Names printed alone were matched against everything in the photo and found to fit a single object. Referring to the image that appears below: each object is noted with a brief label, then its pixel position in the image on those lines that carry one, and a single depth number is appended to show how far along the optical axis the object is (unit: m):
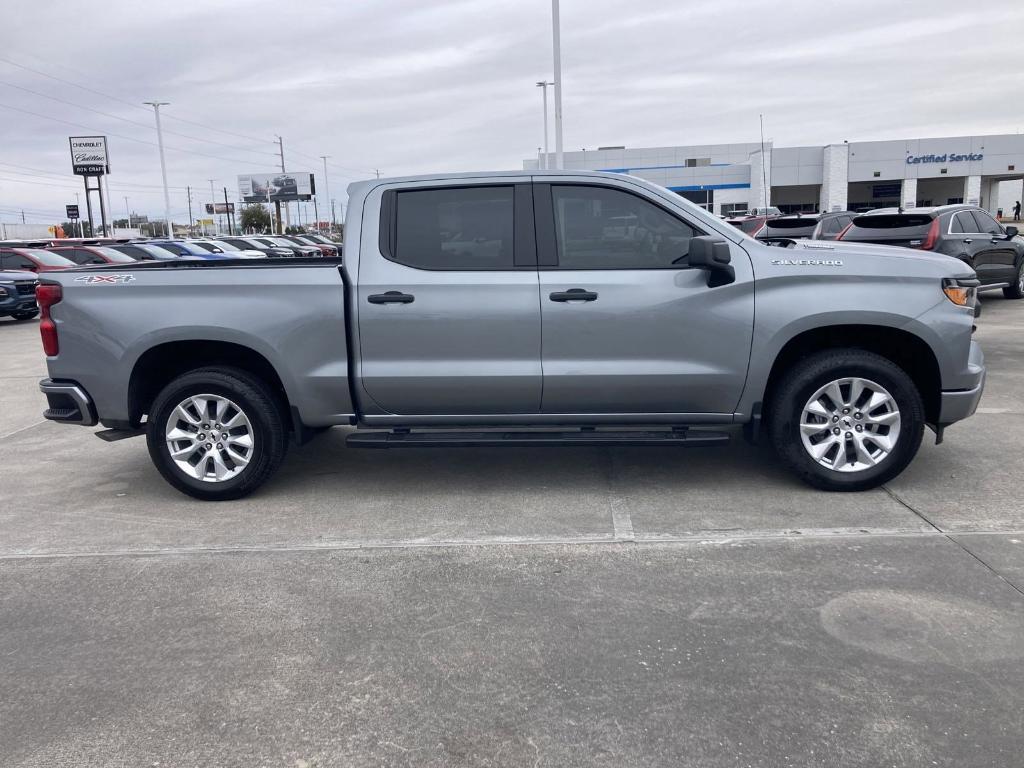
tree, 106.12
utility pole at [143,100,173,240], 55.66
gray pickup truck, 5.36
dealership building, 60.16
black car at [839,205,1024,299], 13.07
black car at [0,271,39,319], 18.56
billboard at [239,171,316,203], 100.06
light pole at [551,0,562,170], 26.58
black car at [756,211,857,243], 18.25
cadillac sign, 67.38
